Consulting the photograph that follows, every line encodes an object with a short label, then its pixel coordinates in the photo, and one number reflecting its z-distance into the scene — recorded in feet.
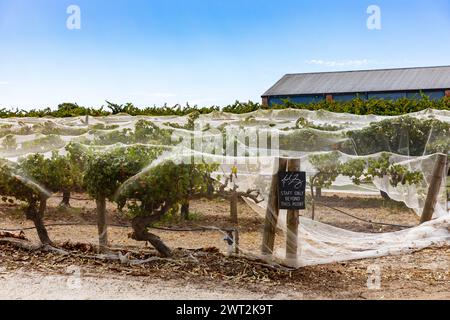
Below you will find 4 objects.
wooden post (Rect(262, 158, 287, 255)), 21.20
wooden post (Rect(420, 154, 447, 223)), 29.68
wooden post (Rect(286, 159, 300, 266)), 21.30
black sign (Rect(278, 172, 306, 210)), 20.89
